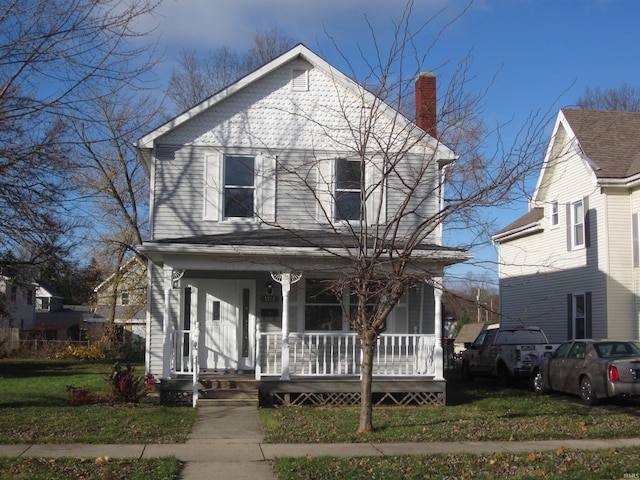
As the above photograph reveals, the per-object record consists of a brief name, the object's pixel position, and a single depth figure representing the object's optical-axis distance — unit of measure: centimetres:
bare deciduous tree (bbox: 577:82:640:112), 4247
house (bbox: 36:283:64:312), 6994
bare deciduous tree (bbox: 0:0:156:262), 1020
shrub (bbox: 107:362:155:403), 1480
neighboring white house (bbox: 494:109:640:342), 2105
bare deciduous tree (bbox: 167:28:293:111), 3534
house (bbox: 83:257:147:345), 3822
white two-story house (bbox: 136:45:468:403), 1691
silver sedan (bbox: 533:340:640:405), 1428
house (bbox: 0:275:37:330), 4176
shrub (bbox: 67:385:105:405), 1474
